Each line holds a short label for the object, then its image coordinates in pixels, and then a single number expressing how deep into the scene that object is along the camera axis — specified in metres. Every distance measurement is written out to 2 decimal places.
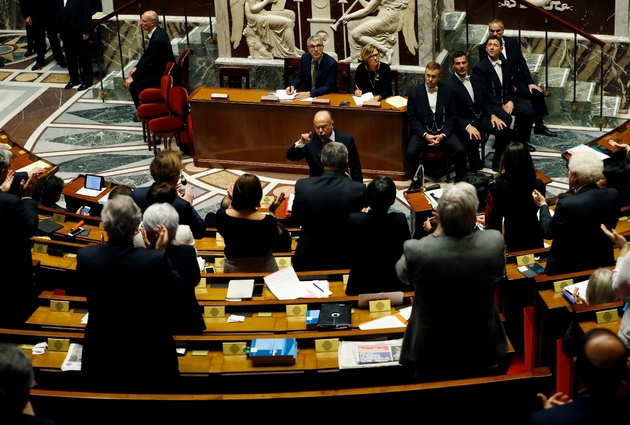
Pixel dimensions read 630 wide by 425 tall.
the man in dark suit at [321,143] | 13.69
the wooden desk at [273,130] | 16.84
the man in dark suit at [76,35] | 22.47
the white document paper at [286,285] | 9.66
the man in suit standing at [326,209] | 10.55
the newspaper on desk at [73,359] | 8.26
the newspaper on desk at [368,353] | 8.05
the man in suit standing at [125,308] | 7.40
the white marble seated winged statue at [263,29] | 19.42
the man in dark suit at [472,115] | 16.31
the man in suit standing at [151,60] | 19.33
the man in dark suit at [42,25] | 24.09
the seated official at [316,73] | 17.31
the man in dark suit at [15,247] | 9.32
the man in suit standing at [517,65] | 17.11
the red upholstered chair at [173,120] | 17.77
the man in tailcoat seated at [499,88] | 16.84
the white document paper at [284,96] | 17.25
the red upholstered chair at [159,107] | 18.08
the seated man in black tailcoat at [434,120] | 16.05
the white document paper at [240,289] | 9.63
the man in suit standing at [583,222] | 9.23
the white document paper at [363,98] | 16.90
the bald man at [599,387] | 5.88
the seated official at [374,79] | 17.14
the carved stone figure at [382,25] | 18.44
